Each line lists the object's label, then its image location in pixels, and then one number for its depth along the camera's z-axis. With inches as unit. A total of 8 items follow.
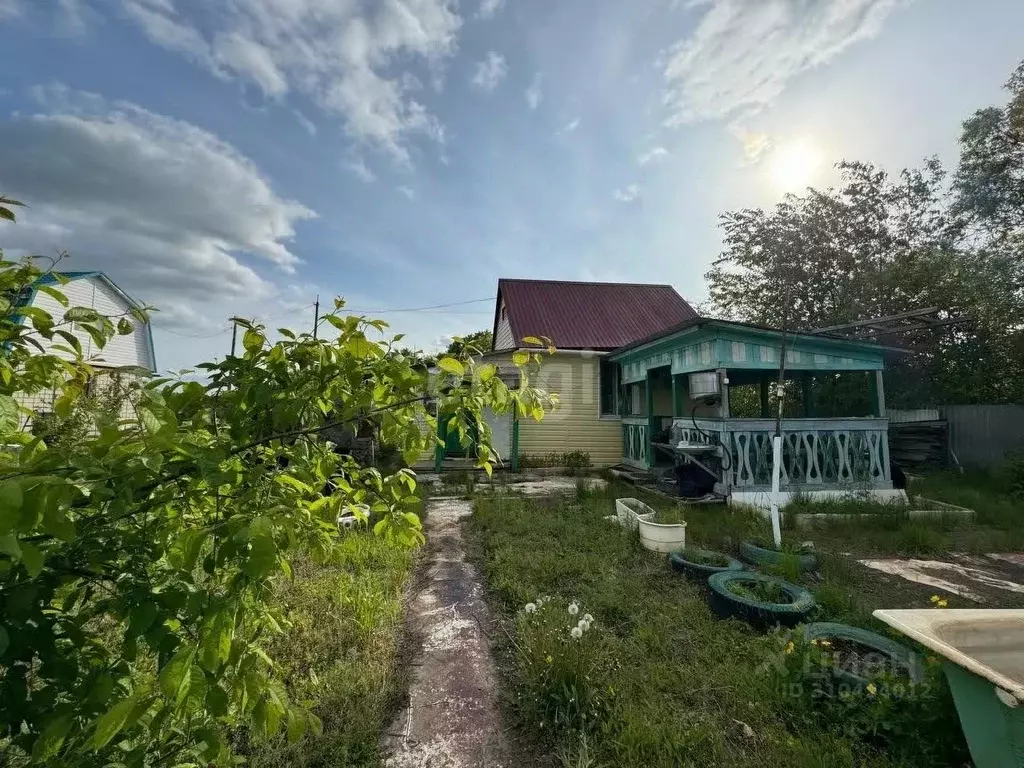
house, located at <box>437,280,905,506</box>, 255.1
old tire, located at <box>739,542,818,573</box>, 156.8
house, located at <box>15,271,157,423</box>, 462.9
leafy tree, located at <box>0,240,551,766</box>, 30.7
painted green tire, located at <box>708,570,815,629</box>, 116.8
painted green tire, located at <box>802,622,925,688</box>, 87.5
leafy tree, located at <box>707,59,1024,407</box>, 410.0
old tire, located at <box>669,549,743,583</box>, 147.5
